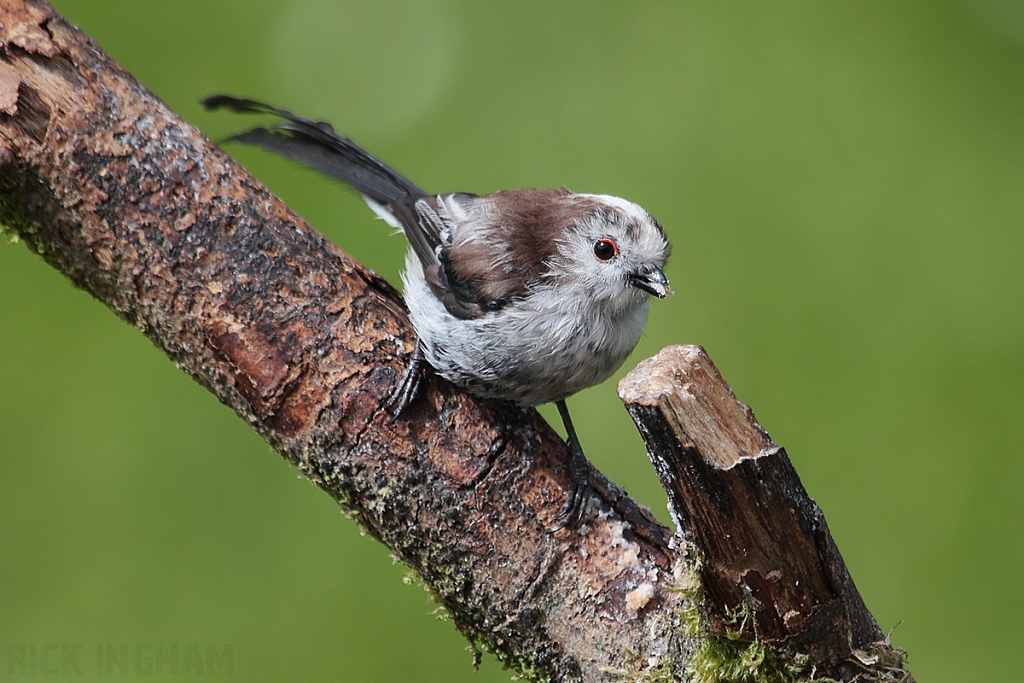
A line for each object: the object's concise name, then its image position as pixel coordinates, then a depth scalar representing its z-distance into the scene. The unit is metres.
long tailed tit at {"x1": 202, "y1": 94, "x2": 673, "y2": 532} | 5.24
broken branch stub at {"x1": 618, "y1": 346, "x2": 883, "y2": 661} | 3.78
